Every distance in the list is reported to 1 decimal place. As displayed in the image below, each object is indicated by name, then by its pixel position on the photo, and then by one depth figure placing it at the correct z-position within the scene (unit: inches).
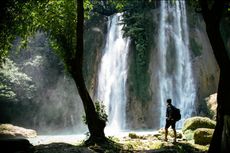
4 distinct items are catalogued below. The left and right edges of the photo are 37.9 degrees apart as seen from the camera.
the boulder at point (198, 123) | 725.3
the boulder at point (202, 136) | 582.1
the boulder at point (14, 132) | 1137.9
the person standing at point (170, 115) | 575.0
